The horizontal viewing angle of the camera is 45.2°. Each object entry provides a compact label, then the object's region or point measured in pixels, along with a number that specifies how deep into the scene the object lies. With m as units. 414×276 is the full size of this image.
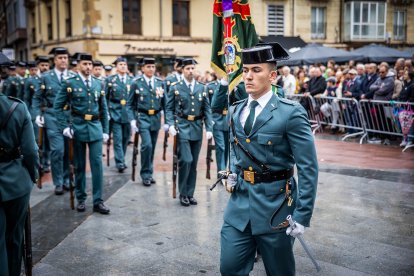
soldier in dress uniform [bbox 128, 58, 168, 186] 9.12
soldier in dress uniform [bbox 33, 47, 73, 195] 8.55
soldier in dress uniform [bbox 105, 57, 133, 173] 10.67
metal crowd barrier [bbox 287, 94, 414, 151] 13.15
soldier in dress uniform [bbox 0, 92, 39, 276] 4.00
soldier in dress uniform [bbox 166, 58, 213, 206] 7.73
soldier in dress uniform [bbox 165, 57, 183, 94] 9.03
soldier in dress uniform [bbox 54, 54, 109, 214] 7.27
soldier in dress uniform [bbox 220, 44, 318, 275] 3.42
